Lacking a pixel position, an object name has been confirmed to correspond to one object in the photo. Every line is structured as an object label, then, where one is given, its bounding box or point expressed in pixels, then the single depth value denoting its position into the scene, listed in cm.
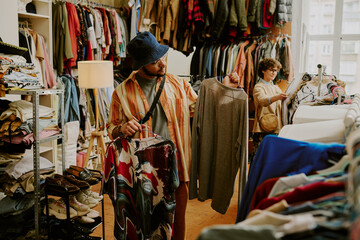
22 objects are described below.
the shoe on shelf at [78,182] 273
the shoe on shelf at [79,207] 268
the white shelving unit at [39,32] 257
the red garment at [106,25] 507
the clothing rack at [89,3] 512
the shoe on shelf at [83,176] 288
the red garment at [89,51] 482
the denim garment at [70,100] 456
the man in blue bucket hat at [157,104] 226
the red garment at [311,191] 90
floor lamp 379
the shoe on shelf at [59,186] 256
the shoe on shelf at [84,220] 281
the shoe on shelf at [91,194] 283
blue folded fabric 119
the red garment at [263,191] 113
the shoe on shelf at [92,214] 290
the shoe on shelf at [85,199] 276
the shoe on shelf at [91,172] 298
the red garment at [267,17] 474
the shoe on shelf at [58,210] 264
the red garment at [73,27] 456
